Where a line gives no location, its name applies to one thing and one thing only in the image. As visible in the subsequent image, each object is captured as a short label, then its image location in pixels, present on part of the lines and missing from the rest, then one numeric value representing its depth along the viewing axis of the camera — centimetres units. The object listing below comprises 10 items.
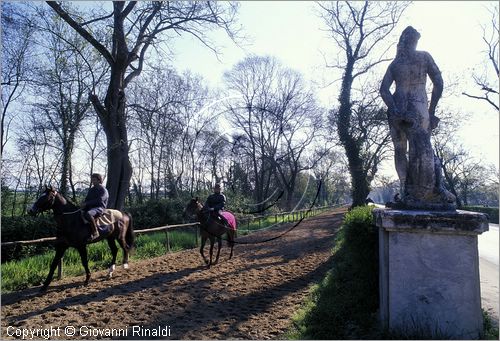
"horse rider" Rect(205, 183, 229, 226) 973
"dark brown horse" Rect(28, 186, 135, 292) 718
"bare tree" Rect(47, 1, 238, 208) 1366
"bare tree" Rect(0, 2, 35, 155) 1687
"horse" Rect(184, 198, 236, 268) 951
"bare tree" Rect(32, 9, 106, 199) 1601
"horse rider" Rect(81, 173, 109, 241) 771
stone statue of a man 474
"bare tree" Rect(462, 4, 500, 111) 2375
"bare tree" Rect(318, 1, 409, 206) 1745
